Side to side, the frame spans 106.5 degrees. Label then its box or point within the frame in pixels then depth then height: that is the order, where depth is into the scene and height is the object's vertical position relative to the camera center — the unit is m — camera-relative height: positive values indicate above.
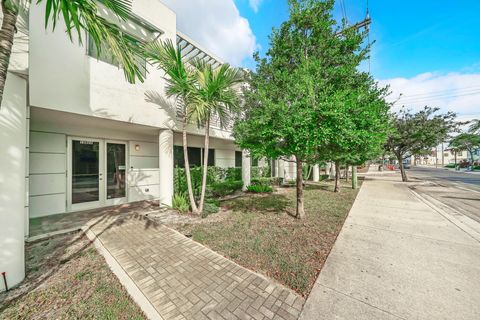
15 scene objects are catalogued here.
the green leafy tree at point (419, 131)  13.97 +2.30
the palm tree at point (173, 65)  4.77 +2.60
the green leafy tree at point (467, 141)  33.88 +3.73
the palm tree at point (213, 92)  5.00 +1.97
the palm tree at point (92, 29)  1.71 +1.47
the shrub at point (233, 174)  11.18 -0.85
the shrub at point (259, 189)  10.15 -1.60
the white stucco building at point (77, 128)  2.63 +0.96
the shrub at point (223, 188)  8.92 -1.40
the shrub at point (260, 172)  13.10 -0.87
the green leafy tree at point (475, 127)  32.06 +6.14
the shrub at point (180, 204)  6.09 -1.51
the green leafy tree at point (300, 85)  3.78 +1.83
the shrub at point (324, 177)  17.45 -1.61
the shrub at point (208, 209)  5.97 -1.69
